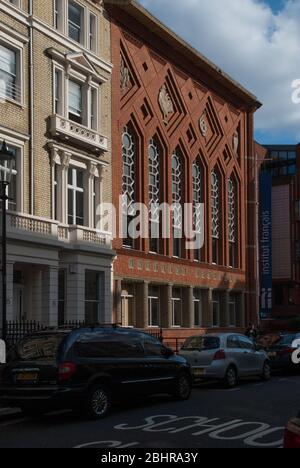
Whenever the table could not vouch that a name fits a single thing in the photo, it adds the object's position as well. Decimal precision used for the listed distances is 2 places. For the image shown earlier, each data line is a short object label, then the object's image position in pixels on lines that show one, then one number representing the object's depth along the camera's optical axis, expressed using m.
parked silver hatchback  18.91
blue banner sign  44.47
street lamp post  15.93
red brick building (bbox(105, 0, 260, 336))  31.41
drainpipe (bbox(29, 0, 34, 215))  24.78
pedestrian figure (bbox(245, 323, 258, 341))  36.16
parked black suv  12.39
